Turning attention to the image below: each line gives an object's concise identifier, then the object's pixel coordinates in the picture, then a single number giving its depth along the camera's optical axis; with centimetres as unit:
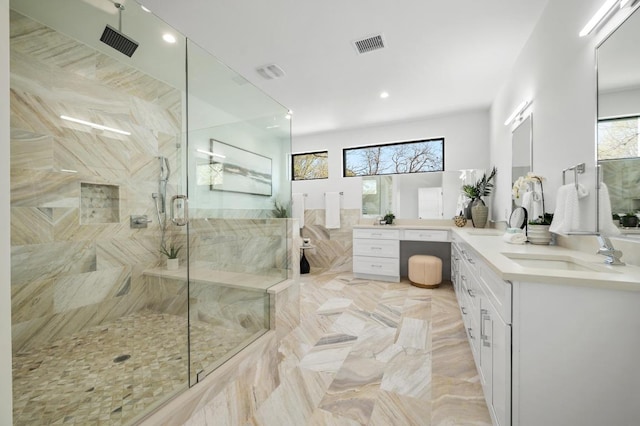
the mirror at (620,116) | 115
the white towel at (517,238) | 198
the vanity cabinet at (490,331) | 105
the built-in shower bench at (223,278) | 182
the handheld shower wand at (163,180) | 264
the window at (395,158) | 426
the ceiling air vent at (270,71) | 269
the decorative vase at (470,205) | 367
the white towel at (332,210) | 466
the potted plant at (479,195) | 356
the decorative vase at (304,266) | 452
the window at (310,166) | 499
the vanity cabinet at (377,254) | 385
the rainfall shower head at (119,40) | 187
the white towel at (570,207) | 150
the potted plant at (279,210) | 248
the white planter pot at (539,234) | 192
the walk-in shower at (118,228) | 155
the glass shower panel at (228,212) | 178
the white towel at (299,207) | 480
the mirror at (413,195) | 404
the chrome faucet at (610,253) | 119
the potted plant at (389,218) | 429
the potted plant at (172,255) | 234
